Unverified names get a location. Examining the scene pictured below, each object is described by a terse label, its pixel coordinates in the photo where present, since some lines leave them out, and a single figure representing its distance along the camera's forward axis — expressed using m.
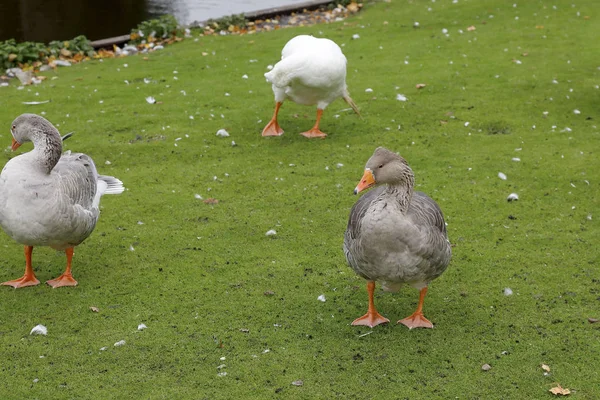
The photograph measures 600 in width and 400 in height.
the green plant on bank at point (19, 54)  13.72
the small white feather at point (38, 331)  5.91
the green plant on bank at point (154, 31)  15.77
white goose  9.67
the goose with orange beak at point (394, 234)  5.42
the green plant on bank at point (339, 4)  18.44
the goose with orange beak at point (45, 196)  6.15
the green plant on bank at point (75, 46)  14.76
